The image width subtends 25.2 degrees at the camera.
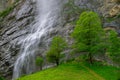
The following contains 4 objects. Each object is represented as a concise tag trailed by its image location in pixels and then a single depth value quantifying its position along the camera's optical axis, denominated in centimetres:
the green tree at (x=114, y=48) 4703
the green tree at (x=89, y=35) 5362
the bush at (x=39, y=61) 5844
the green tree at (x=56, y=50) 5586
